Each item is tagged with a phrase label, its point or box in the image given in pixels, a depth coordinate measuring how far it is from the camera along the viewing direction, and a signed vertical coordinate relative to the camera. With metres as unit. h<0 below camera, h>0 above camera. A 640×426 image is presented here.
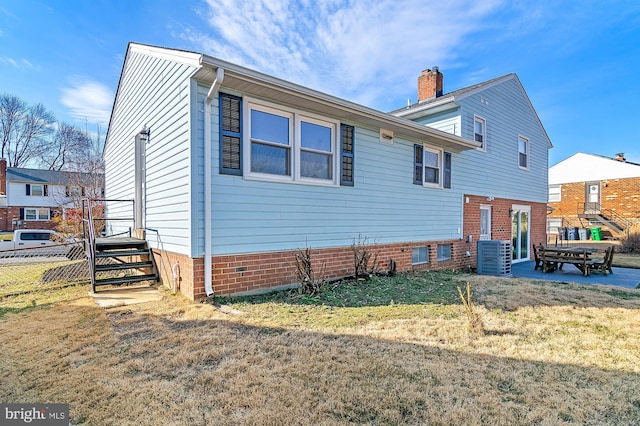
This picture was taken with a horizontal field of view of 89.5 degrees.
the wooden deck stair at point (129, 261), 6.30 -1.09
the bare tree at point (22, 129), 35.57 +9.24
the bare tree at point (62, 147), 33.08 +7.01
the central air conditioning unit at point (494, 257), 9.50 -1.34
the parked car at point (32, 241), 15.26 -1.49
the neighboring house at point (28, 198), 31.48 +1.23
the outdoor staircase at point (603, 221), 22.67 -0.60
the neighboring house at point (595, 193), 23.02 +1.50
